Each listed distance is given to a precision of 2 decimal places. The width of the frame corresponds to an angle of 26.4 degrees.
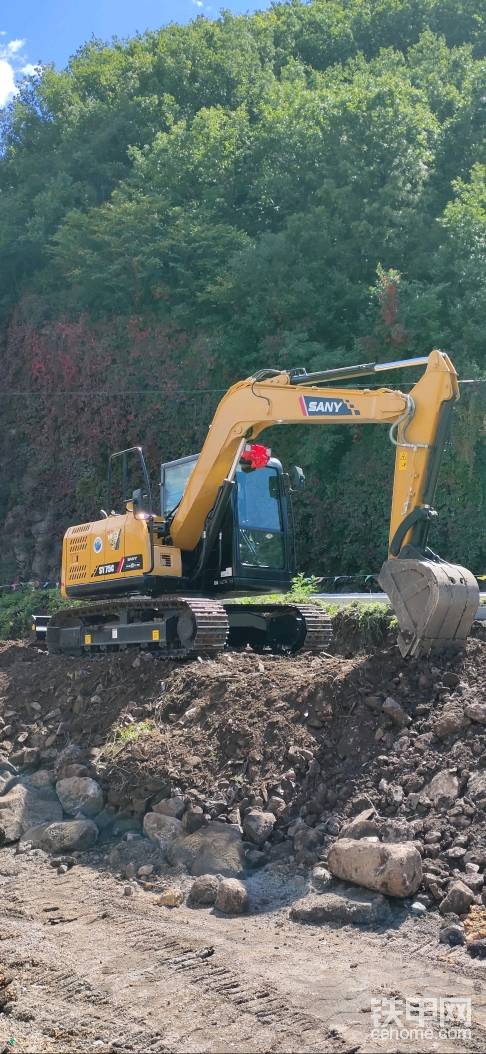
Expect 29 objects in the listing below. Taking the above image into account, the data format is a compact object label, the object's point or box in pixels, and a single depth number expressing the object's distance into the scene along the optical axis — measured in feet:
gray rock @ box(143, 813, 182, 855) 27.09
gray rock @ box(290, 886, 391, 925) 21.65
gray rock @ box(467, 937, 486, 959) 19.38
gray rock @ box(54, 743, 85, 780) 33.24
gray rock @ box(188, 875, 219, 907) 23.71
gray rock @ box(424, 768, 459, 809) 24.30
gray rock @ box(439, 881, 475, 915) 21.13
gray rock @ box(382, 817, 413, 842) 23.21
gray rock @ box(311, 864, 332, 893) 23.13
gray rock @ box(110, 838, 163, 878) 26.37
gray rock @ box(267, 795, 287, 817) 26.30
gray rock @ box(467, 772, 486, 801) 23.95
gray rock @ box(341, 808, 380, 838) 23.98
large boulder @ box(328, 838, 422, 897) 21.77
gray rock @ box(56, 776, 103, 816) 30.53
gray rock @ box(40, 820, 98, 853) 28.60
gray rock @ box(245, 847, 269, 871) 25.11
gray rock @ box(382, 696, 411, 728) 27.84
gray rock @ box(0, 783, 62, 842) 30.68
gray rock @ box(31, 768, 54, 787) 33.30
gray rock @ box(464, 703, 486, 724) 26.27
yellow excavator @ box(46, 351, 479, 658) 35.04
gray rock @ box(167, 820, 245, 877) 25.04
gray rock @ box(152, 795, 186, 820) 27.91
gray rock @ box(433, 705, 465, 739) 26.55
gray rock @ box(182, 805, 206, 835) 26.84
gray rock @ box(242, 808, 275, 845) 25.63
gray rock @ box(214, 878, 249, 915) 22.84
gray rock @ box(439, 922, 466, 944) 20.11
